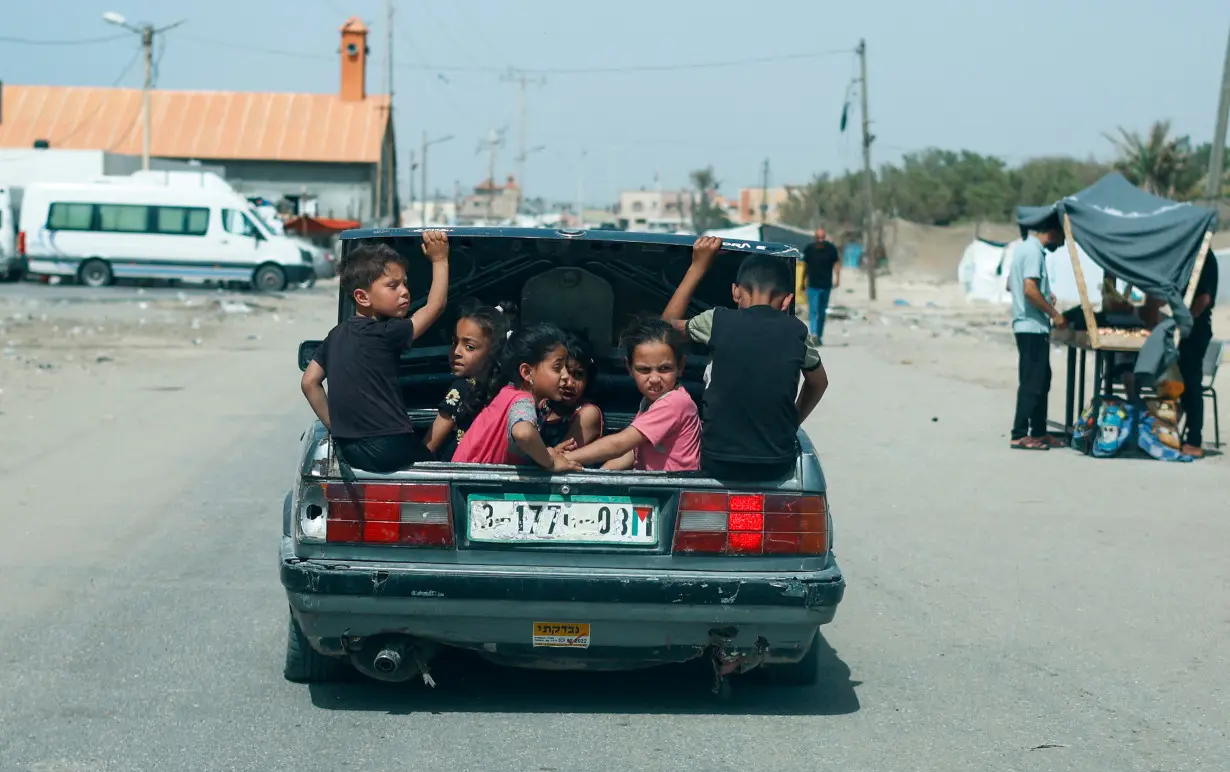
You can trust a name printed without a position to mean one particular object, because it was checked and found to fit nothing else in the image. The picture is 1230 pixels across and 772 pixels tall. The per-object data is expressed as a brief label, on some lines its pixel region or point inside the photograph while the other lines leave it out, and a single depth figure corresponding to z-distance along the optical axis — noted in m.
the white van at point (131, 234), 38.72
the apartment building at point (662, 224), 130.06
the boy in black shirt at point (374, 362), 4.87
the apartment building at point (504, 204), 182.88
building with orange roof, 79.31
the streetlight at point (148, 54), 44.66
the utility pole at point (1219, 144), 23.67
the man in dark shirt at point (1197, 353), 12.16
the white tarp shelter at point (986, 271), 37.91
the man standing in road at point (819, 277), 24.69
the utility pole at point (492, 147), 122.51
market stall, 11.88
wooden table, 11.91
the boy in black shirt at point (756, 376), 4.92
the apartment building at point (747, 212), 162.44
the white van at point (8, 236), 39.41
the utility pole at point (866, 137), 44.31
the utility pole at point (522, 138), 104.69
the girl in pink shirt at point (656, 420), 5.19
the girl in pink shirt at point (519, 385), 5.30
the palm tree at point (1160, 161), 47.62
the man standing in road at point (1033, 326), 12.22
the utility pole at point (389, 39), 63.56
